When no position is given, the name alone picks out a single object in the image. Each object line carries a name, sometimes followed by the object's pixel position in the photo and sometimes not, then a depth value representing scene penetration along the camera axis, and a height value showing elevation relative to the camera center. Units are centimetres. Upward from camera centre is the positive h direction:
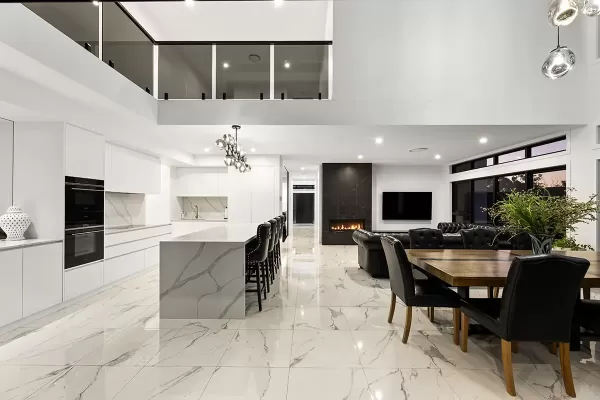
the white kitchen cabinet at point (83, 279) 396 -109
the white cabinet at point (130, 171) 534 +54
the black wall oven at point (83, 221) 401 -30
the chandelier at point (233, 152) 467 +77
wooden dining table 243 -60
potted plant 275 -13
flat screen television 1002 -17
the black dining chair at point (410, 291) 282 -87
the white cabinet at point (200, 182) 827 +47
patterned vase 362 -28
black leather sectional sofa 508 -81
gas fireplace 956 -73
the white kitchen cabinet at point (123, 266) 478 -111
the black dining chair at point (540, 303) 206 -70
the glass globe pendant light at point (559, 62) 274 +124
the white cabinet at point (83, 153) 402 +64
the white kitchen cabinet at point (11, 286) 312 -89
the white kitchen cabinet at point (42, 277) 339 -90
